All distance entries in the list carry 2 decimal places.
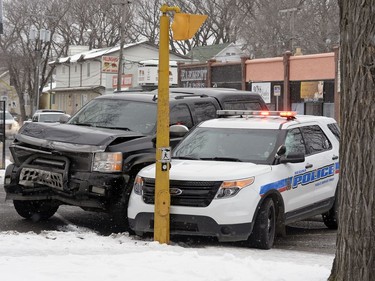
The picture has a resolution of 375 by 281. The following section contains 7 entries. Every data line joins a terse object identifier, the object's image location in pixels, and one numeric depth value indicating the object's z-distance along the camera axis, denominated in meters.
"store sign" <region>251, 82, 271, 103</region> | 40.91
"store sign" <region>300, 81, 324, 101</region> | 37.25
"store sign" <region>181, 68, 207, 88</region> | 47.31
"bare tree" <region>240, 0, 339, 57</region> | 51.88
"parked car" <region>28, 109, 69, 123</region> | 35.41
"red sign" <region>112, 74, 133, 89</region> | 56.56
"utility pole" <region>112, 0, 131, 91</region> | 41.50
